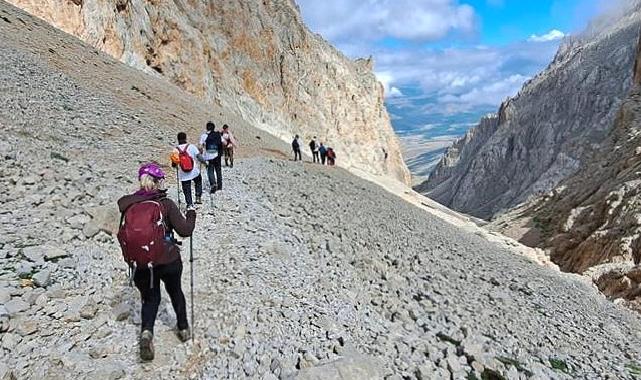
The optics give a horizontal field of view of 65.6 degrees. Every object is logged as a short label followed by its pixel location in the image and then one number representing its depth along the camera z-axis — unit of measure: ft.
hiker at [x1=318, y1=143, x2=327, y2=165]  100.89
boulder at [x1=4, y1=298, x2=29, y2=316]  21.14
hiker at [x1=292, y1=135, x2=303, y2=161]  89.35
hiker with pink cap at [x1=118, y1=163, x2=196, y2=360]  18.80
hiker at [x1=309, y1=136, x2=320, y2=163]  99.05
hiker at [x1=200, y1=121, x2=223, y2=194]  41.70
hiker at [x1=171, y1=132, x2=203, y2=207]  35.06
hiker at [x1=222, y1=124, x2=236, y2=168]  53.63
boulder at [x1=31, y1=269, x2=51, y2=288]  23.49
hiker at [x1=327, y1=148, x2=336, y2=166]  100.27
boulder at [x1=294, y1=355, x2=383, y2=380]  19.45
